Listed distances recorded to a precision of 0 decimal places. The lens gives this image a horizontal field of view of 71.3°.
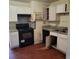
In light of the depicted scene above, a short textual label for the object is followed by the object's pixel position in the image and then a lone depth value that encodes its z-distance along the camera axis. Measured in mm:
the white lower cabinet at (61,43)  1911
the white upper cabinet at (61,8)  2160
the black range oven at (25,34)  2483
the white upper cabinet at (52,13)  2482
